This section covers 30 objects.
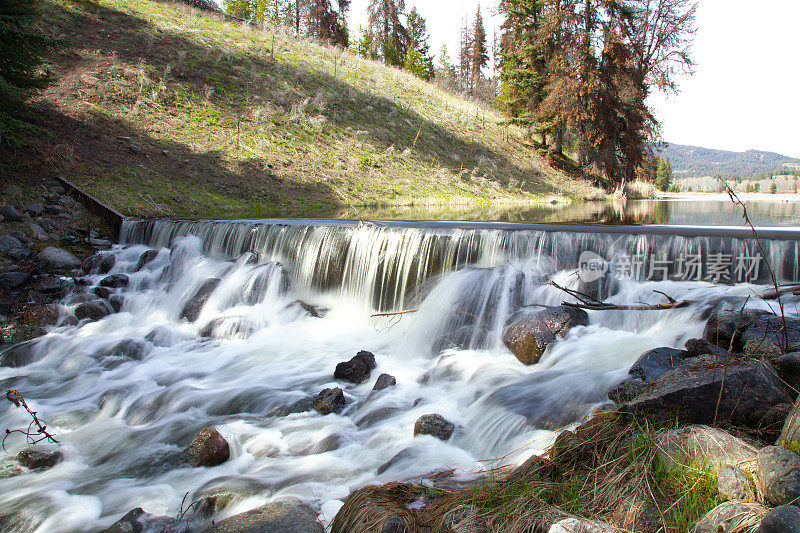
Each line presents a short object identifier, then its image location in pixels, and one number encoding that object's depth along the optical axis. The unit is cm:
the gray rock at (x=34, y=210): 1019
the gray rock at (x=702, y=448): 223
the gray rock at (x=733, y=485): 203
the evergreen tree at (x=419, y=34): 5459
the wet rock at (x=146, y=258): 995
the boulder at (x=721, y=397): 263
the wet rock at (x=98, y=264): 962
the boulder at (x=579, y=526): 199
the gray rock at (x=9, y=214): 974
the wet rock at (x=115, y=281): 920
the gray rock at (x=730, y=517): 185
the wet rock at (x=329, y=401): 496
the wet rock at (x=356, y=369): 577
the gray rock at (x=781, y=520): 168
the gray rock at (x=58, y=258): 906
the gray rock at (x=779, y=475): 184
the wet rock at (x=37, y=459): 422
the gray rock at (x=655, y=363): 384
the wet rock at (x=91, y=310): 821
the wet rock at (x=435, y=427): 423
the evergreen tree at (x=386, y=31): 4694
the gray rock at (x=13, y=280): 829
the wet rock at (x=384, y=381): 544
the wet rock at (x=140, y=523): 311
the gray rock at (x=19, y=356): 673
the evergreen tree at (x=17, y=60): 1023
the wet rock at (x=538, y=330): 563
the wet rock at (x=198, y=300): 842
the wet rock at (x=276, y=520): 296
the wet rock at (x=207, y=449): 413
